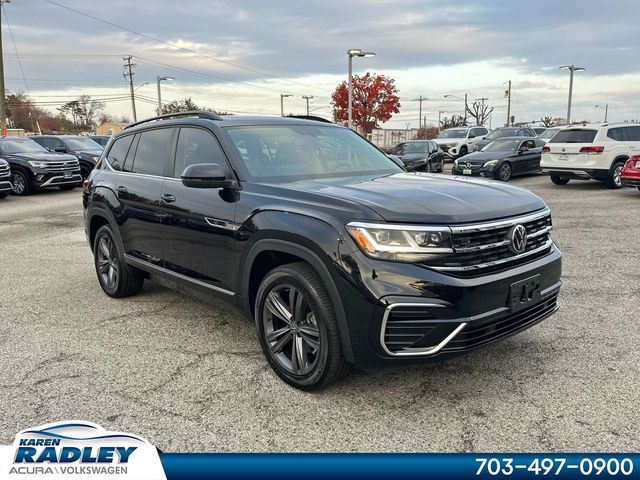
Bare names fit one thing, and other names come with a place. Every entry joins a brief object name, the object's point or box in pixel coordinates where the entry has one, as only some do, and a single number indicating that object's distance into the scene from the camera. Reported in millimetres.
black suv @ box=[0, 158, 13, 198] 14854
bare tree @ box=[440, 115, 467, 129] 77000
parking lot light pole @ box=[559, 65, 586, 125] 41456
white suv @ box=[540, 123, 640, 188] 14344
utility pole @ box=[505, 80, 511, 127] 55062
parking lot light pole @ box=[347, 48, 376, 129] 29484
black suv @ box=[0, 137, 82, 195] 16312
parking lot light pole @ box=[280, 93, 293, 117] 63438
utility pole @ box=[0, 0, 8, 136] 29917
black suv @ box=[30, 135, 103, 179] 19469
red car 12250
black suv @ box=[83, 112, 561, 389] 2941
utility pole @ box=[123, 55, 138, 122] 61462
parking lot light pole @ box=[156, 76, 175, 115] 41875
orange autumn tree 48031
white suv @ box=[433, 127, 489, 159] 26000
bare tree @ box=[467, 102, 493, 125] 79331
